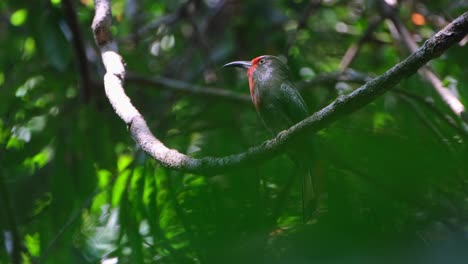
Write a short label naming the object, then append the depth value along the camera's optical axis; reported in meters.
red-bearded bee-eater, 6.64
